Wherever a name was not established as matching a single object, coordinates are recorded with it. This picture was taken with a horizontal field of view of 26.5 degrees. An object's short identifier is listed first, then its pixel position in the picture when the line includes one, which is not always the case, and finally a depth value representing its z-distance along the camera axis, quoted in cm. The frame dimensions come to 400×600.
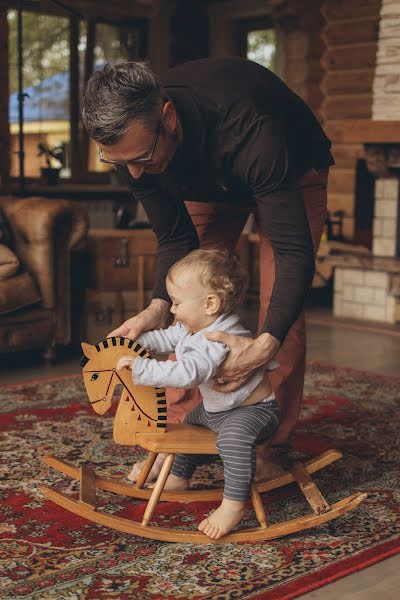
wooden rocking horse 199
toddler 193
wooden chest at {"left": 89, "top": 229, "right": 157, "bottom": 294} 462
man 181
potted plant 680
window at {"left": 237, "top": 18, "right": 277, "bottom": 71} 751
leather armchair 396
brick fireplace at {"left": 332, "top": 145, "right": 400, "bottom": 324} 556
